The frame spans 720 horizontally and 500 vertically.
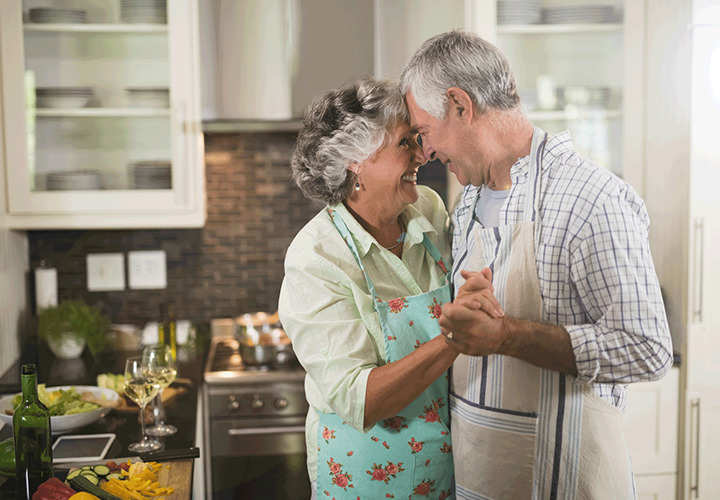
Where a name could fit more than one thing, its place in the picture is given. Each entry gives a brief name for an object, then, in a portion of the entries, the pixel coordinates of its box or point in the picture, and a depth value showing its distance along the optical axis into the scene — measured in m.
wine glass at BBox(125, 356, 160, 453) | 1.86
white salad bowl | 2.01
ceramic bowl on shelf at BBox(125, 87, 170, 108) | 2.83
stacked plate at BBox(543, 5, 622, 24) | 2.84
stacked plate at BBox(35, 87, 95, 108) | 2.79
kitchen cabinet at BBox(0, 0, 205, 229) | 2.77
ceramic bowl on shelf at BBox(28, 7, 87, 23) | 2.77
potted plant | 2.86
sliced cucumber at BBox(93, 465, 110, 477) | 1.54
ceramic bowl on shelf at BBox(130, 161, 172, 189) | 2.85
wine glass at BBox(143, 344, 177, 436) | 1.91
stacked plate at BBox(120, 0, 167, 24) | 2.80
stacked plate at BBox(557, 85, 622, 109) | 2.87
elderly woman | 1.44
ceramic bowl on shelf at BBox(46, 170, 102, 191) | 2.80
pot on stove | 2.79
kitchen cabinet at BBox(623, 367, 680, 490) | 2.66
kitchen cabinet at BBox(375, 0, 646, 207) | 2.82
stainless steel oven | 2.72
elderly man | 1.29
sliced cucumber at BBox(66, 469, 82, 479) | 1.50
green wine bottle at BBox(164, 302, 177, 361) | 2.97
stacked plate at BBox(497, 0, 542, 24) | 2.83
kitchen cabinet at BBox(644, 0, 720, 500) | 2.55
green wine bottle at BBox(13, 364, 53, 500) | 1.46
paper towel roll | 3.03
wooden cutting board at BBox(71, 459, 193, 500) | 1.54
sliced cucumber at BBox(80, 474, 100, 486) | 1.48
